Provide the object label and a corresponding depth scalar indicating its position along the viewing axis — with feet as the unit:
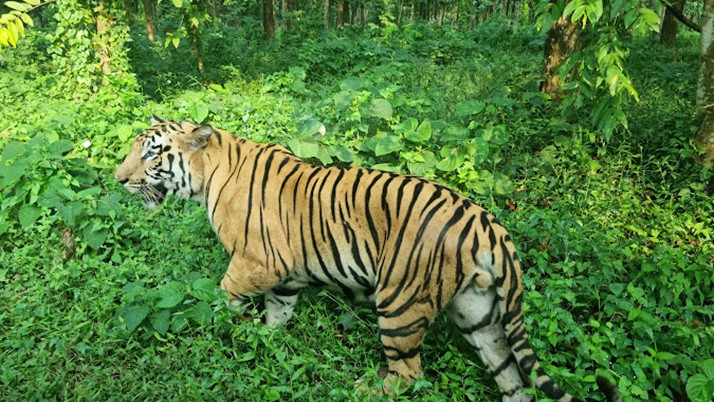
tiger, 9.07
